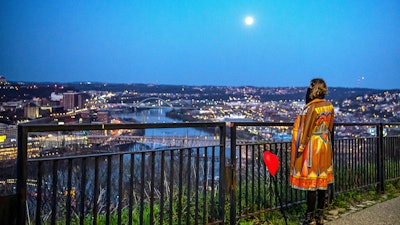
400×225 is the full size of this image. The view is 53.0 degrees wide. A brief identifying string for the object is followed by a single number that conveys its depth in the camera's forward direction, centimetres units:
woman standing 471
